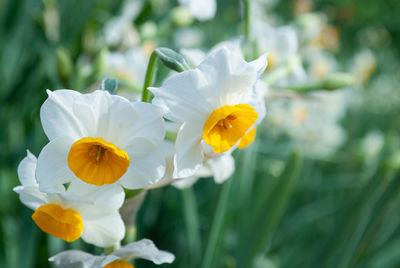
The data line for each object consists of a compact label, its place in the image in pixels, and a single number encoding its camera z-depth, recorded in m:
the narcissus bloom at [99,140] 0.35
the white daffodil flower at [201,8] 0.44
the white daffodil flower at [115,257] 0.37
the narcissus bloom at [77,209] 0.36
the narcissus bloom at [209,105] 0.36
